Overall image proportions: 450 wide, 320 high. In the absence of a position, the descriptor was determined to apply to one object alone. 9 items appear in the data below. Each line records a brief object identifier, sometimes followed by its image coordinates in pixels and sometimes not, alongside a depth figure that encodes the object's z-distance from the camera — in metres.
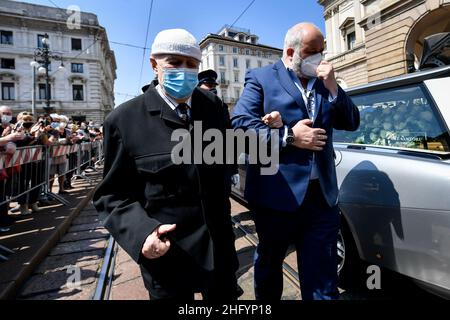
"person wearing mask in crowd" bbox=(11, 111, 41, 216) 4.99
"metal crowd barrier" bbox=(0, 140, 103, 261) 4.39
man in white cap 1.33
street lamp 17.86
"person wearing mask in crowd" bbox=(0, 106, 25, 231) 4.25
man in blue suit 1.68
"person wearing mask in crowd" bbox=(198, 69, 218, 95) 4.57
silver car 1.63
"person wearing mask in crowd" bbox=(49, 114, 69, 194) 6.63
